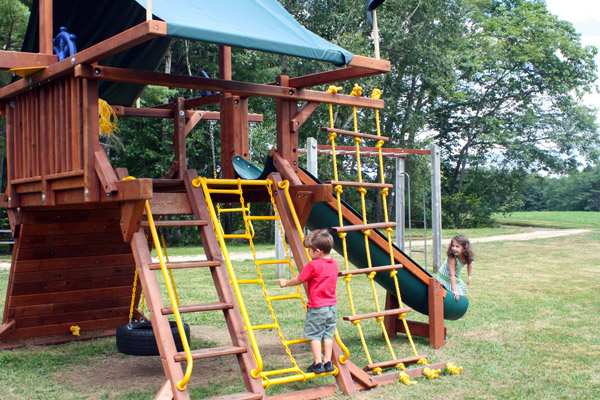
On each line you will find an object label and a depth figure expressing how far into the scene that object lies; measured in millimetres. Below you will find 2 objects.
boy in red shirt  5137
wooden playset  4801
